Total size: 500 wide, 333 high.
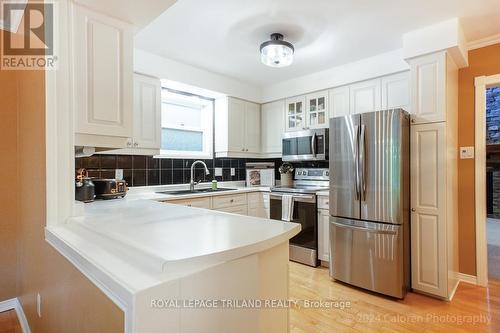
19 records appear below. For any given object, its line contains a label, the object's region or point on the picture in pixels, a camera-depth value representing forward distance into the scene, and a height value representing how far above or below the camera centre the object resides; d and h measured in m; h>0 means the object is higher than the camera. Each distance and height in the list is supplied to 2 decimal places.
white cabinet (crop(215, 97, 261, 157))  3.68 +0.54
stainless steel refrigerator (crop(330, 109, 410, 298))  2.32 -0.36
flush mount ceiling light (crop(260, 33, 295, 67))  2.40 +1.05
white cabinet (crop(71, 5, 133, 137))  1.36 +0.50
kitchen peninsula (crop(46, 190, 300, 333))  0.69 -0.31
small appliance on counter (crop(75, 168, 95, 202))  1.99 -0.18
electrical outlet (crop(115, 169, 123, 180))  2.87 -0.09
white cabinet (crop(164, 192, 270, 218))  2.90 -0.47
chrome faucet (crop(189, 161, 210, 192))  3.34 -0.19
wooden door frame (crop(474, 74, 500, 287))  2.56 -0.13
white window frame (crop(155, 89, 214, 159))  3.73 +0.45
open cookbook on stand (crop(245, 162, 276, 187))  4.11 -0.15
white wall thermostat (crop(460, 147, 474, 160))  2.62 +0.11
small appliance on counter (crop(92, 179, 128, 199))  2.33 -0.21
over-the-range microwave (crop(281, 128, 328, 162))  3.35 +0.26
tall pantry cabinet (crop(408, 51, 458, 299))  2.30 -0.10
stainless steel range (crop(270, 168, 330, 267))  3.09 -0.59
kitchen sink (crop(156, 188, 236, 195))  3.12 -0.32
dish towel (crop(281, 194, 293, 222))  3.24 -0.54
